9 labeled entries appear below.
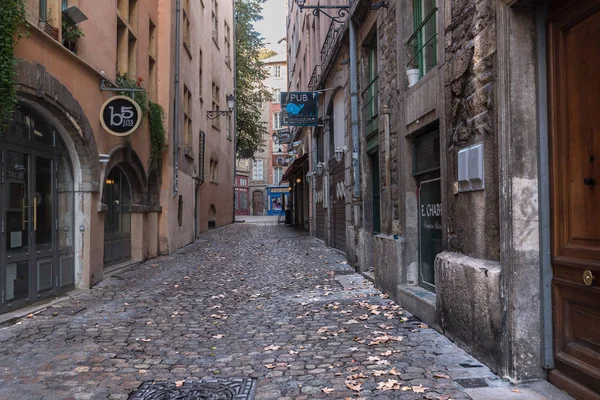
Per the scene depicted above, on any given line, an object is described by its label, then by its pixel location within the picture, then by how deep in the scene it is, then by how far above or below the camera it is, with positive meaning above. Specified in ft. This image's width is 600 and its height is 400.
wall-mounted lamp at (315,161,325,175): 57.63 +5.24
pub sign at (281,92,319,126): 51.75 +10.76
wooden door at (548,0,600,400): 10.95 +0.46
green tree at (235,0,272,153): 116.06 +32.59
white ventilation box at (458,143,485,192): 14.61 +1.27
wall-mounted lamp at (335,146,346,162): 42.77 +5.17
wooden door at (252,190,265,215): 193.77 +3.90
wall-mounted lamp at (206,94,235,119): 74.03 +16.39
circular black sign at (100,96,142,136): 31.63 +6.17
